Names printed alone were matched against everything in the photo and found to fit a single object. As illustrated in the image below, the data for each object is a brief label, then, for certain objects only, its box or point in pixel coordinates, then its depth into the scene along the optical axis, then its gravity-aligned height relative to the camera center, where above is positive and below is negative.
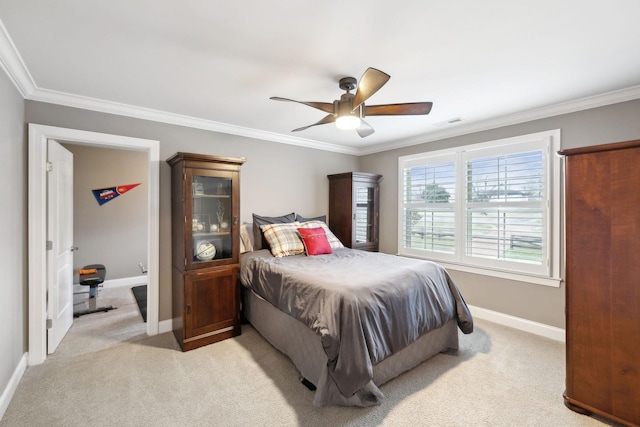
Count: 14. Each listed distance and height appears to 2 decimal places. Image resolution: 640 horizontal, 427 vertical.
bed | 1.83 -0.79
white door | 2.61 -0.30
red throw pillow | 3.32 -0.34
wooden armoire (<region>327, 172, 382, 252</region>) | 4.29 +0.07
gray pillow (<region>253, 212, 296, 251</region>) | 3.50 -0.14
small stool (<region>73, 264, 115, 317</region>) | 3.59 -0.88
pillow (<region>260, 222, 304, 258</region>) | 3.25 -0.31
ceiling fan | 2.18 +0.82
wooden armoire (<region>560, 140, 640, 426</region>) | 1.70 -0.43
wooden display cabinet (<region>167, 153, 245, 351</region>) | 2.75 -0.35
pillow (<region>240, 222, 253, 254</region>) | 3.46 -0.31
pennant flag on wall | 4.70 +0.35
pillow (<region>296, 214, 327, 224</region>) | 4.11 -0.07
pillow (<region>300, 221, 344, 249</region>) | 3.73 -0.25
